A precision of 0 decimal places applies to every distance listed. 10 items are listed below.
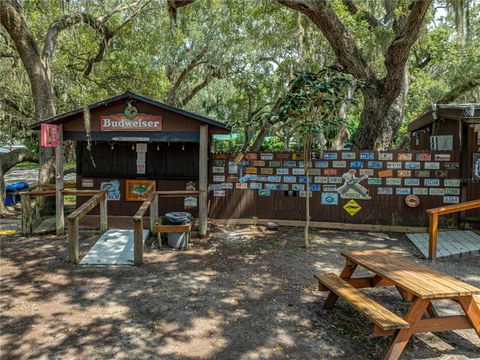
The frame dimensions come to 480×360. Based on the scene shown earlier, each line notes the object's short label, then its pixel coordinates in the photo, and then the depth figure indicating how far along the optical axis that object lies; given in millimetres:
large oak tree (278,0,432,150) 8539
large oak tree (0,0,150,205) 8820
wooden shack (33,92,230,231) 9227
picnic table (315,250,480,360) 3167
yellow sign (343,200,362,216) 8680
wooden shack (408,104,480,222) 7824
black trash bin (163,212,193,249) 7004
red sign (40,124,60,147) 7383
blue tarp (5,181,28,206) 12281
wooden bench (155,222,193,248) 6941
